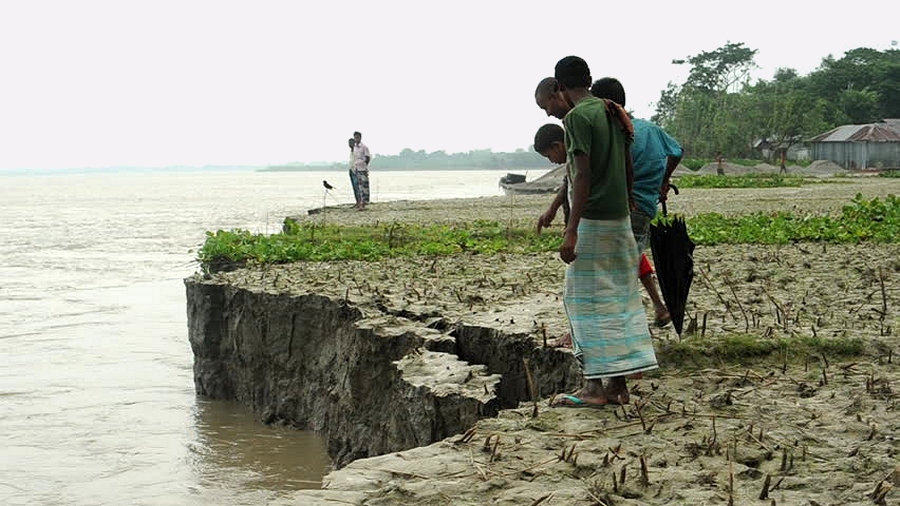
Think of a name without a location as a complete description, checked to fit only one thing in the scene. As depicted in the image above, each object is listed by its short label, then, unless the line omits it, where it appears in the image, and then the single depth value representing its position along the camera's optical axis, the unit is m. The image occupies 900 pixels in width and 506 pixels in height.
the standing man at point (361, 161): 22.50
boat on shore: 35.62
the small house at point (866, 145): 48.91
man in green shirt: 5.02
